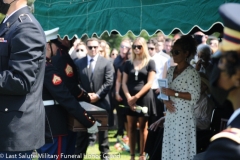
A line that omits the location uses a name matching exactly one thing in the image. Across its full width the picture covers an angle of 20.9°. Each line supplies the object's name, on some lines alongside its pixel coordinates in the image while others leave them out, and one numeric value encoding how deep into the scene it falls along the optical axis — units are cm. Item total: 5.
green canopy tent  570
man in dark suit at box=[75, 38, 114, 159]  1023
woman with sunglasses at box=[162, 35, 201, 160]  708
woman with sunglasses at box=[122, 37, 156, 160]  1019
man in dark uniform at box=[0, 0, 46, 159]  436
